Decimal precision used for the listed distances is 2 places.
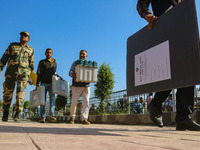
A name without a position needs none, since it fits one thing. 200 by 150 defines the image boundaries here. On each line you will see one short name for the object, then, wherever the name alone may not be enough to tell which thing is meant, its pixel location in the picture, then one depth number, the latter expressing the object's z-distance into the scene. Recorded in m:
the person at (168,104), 5.82
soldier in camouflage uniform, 5.03
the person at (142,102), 7.26
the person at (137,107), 7.29
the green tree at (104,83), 11.31
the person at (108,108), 9.72
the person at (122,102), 8.27
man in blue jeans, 6.00
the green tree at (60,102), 17.28
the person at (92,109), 11.18
